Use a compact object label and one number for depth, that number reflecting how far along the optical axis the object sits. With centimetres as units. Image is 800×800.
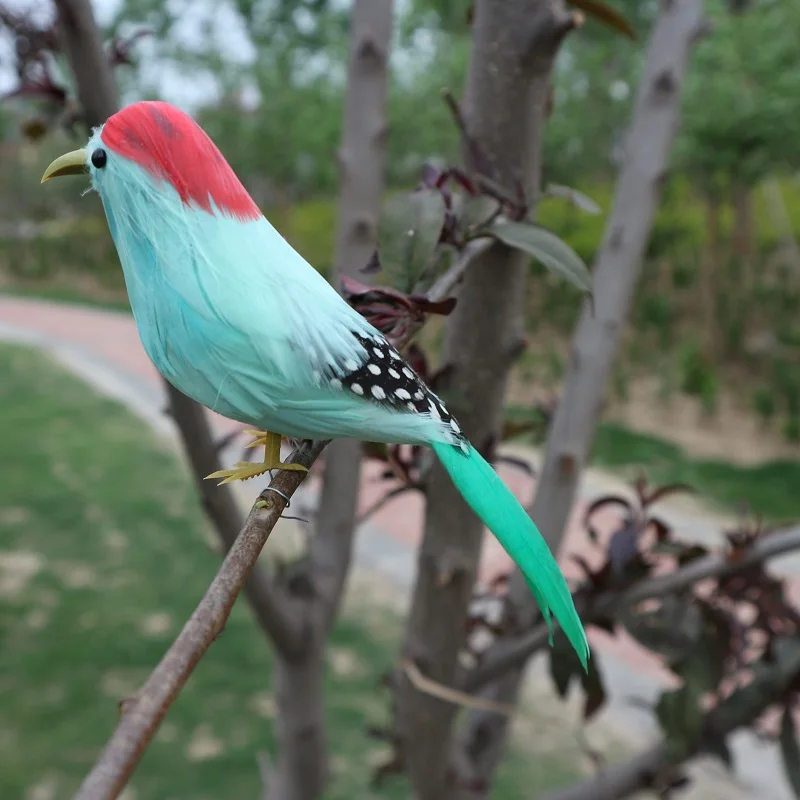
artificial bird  50
